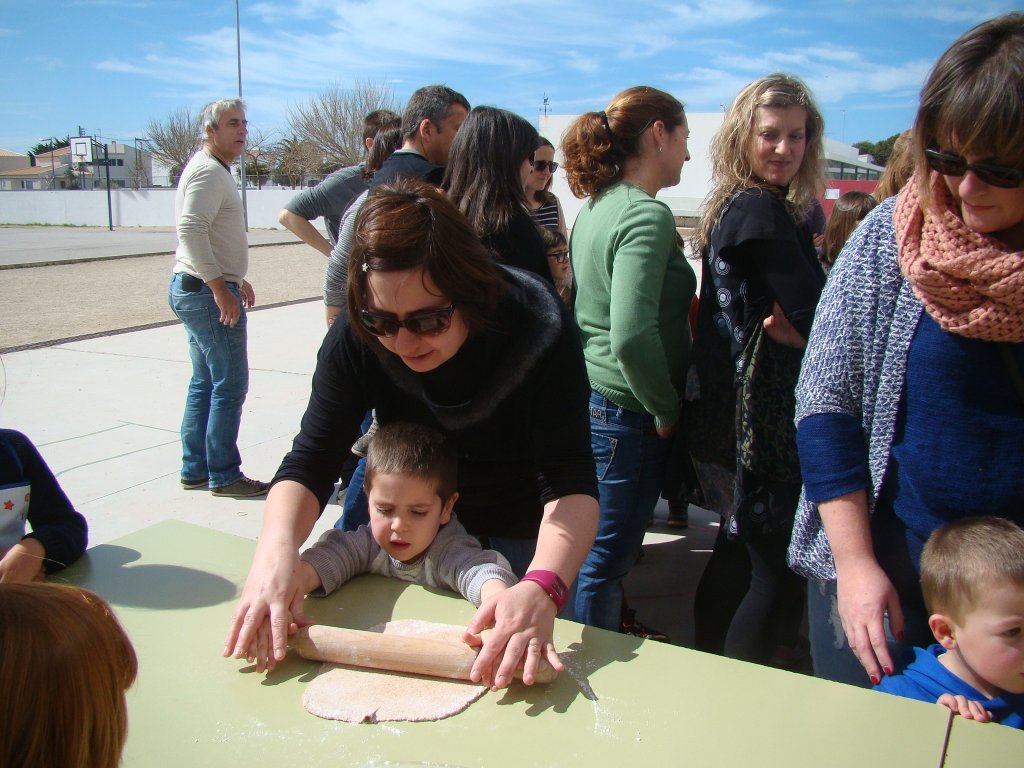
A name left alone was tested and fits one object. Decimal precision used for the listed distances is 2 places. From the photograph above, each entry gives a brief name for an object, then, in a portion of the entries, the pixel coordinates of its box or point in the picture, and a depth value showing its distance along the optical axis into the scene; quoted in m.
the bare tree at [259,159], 43.19
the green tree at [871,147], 43.71
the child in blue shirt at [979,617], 1.26
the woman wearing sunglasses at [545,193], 4.04
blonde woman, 1.98
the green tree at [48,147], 83.12
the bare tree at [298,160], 43.64
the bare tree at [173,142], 49.34
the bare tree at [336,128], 41.91
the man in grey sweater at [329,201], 4.18
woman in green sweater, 2.11
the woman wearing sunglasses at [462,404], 1.38
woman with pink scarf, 1.19
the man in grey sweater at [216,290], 3.75
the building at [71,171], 52.59
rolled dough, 1.23
